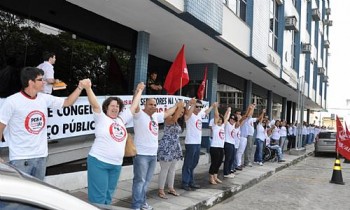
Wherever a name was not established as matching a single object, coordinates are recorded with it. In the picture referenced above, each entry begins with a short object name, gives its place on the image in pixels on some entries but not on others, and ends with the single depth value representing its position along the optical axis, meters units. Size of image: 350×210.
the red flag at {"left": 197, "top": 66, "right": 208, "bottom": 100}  9.40
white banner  5.76
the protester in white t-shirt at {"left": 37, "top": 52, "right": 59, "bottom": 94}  5.95
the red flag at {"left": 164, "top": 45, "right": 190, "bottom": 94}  7.55
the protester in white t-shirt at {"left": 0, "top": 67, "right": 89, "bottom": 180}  3.60
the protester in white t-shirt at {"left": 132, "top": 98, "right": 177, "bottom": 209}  5.25
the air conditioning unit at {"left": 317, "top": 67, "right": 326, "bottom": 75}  35.10
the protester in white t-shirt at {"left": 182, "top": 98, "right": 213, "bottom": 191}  7.16
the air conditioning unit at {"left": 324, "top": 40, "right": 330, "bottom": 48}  41.02
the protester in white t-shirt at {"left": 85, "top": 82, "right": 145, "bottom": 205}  4.18
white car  1.49
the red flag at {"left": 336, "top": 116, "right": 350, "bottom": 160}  11.91
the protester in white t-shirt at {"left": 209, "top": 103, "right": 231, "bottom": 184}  7.94
